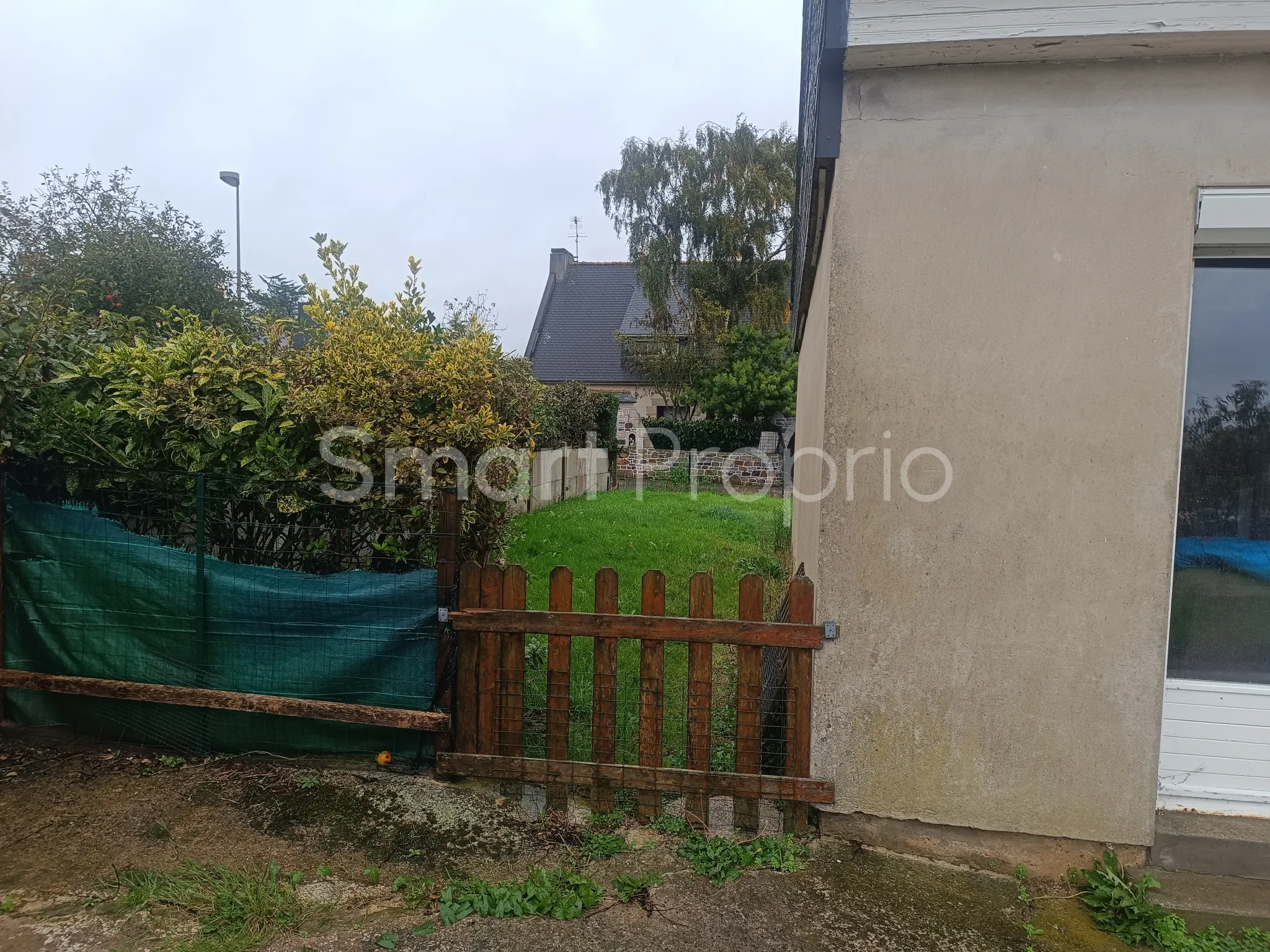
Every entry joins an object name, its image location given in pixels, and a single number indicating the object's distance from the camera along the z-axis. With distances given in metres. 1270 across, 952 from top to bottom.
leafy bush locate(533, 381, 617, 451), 13.86
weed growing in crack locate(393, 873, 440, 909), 2.60
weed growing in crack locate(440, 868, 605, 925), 2.54
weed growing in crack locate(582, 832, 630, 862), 2.87
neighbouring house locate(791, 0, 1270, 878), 2.64
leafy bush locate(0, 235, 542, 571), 3.46
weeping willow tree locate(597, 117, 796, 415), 22.52
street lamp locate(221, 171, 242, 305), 15.58
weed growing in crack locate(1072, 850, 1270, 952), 2.43
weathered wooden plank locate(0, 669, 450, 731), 3.26
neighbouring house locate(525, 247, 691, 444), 25.84
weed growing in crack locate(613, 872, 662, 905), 2.61
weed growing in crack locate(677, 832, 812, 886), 2.77
